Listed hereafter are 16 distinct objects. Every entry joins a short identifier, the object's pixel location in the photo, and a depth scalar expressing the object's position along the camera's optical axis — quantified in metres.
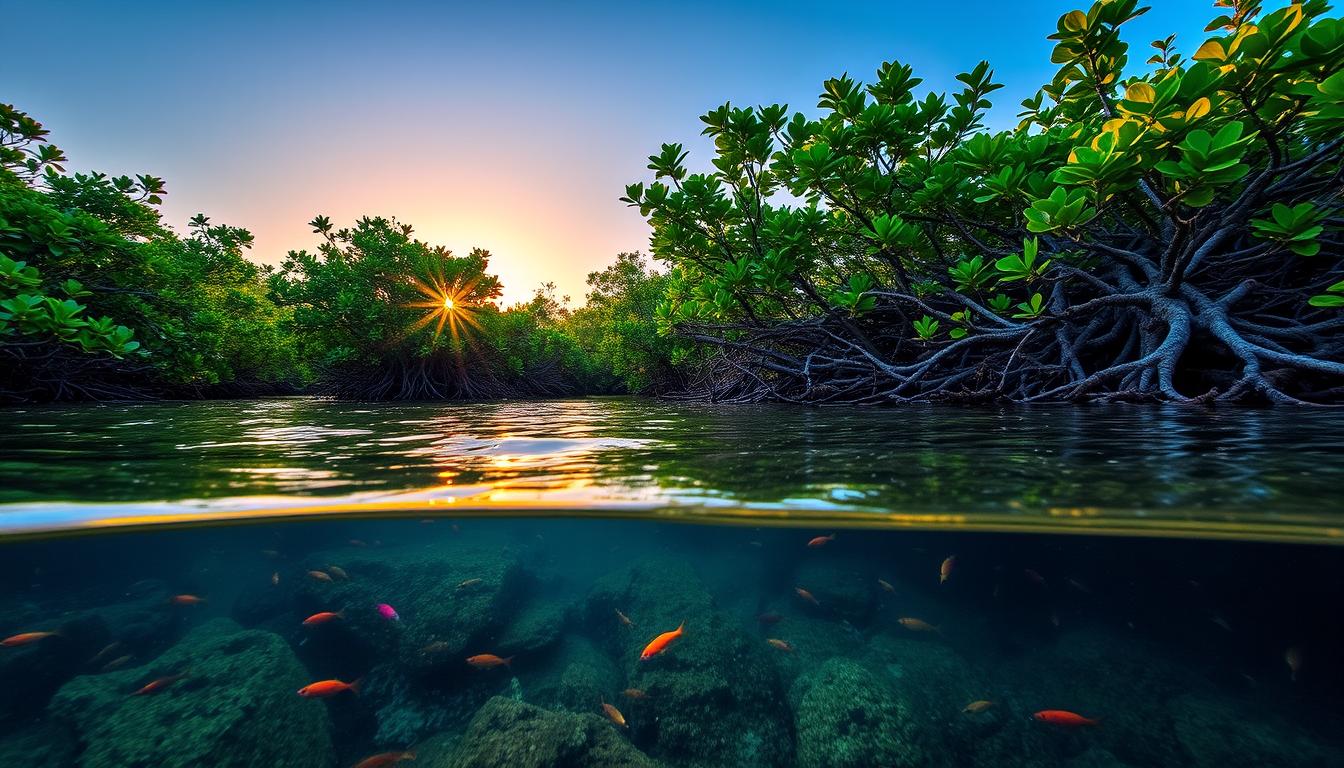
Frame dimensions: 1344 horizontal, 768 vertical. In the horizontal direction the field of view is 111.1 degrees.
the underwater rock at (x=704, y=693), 4.77
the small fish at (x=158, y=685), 4.84
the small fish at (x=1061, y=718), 4.25
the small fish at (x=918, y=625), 6.82
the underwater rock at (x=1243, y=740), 4.25
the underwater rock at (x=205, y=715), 4.25
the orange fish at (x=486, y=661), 5.38
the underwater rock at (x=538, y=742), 3.89
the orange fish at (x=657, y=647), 4.79
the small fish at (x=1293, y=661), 5.11
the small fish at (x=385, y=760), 4.30
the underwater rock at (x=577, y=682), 5.63
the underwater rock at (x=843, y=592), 7.93
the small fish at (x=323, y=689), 4.72
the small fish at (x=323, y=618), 6.70
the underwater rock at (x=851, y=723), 4.38
